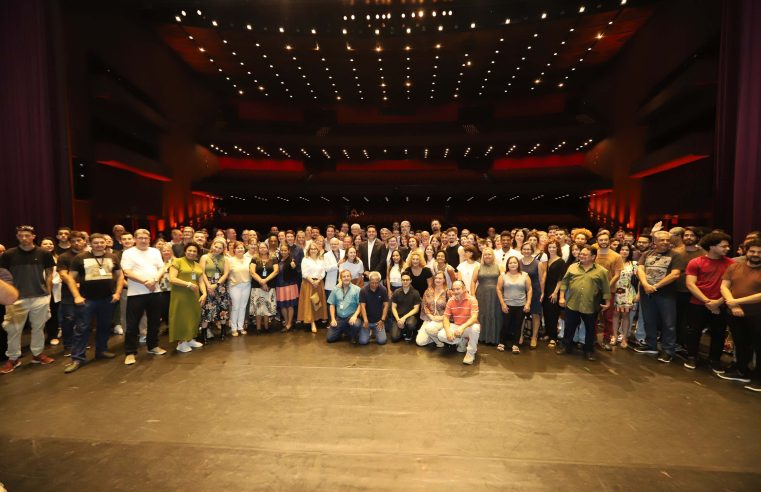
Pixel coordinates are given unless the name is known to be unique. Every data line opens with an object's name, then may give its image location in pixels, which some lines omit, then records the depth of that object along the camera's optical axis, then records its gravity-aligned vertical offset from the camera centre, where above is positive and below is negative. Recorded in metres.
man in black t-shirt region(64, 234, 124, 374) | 4.27 -0.73
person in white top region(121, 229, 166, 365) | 4.41 -0.64
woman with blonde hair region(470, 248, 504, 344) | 5.01 -0.90
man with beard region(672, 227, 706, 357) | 4.47 -0.59
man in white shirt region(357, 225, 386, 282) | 6.04 -0.38
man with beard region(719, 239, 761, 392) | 3.69 -0.83
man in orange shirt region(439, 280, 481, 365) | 4.48 -1.19
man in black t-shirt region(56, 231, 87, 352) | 4.42 -0.68
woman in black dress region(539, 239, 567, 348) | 5.02 -0.80
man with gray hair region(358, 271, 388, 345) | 5.18 -1.16
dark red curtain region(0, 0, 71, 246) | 5.92 +2.02
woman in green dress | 4.72 -0.95
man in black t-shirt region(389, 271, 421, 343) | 5.19 -1.12
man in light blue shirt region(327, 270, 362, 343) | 5.21 -1.17
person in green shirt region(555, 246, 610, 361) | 4.49 -0.82
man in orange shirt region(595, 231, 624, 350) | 4.86 -0.47
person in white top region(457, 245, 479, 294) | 5.17 -0.52
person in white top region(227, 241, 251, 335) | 5.41 -0.85
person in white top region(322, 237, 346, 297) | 5.83 -0.51
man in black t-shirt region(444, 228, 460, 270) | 6.08 -0.29
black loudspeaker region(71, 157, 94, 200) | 8.21 +1.28
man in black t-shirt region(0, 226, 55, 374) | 4.18 -0.79
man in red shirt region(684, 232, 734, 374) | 4.06 -0.74
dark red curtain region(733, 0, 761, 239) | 5.03 +1.54
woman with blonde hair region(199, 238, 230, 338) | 5.13 -0.79
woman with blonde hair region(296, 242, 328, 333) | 5.72 -0.97
